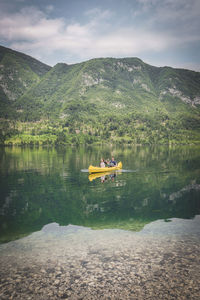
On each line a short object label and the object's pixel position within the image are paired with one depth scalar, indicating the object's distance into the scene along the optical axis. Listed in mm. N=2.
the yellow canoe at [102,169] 60109
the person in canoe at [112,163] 65919
